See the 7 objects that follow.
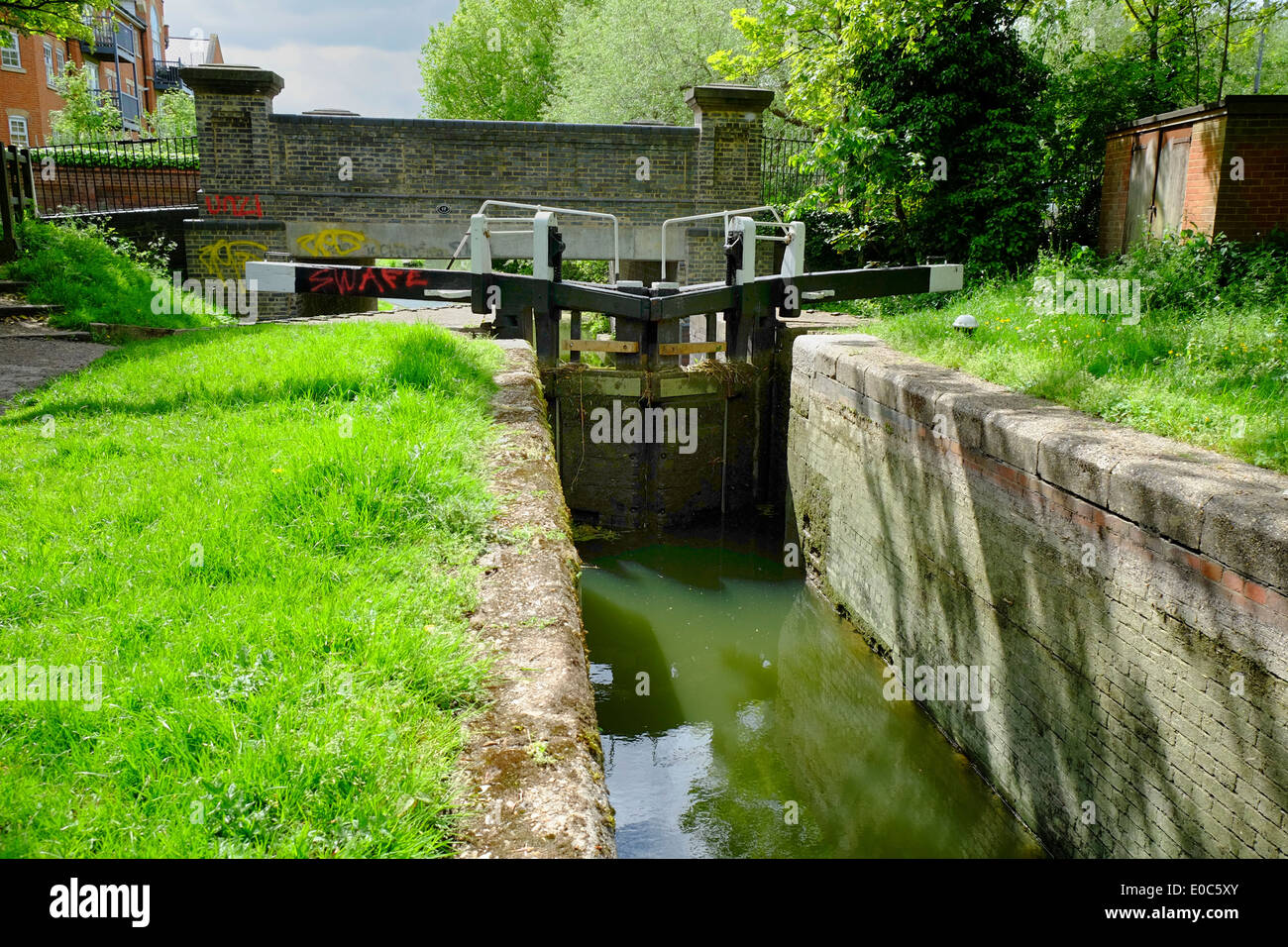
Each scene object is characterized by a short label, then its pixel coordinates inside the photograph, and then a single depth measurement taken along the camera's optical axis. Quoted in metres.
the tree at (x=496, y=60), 31.86
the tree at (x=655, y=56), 21.55
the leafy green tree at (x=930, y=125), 12.59
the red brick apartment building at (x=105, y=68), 28.28
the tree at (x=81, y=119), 23.44
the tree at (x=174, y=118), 26.00
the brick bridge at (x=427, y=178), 14.15
